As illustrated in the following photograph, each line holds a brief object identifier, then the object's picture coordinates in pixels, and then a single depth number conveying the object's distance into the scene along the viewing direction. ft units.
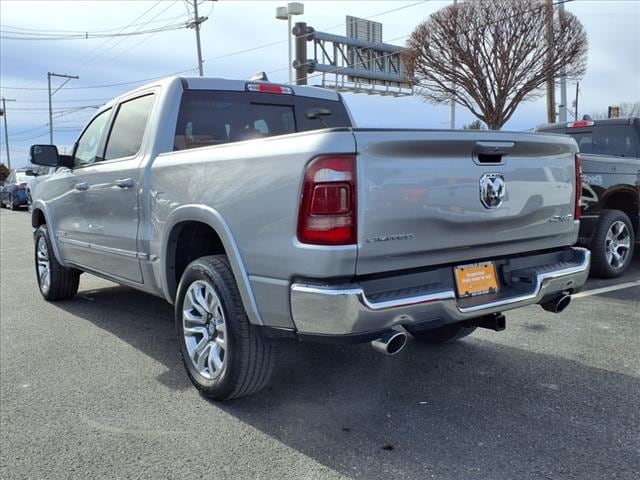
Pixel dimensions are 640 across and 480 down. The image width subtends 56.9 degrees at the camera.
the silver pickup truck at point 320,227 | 8.72
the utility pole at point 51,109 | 167.22
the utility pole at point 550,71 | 58.67
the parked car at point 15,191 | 81.82
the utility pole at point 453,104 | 63.16
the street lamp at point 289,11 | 84.84
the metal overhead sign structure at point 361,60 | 95.96
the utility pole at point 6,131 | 210.86
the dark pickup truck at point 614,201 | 21.02
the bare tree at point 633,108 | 126.66
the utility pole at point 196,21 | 102.98
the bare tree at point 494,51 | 60.90
